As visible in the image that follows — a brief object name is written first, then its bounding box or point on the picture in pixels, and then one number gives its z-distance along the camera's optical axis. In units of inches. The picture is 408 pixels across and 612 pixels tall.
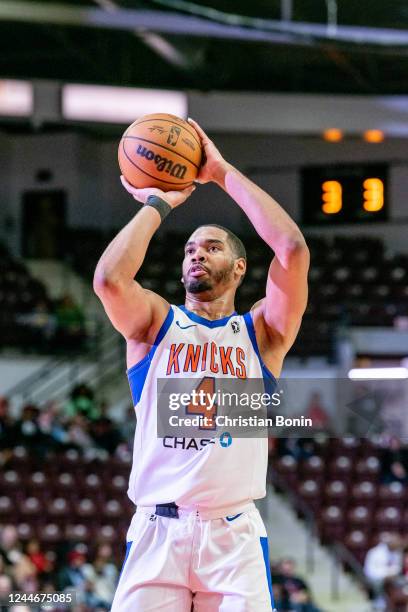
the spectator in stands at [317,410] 485.7
